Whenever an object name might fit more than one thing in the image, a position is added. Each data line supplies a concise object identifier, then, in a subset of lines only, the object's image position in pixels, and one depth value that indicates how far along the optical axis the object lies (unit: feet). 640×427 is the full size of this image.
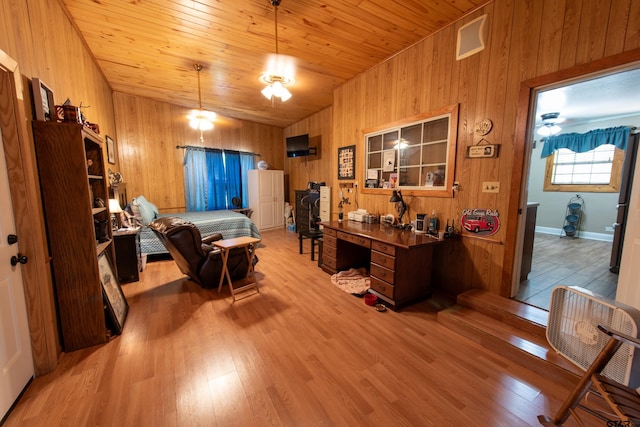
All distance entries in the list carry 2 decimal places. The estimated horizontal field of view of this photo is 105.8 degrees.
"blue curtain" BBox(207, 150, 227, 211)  19.84
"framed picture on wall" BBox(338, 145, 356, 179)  13.06
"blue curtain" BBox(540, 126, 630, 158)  15.38
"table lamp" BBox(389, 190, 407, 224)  10.15
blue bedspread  12.90
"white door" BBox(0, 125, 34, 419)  4.54
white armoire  21.11
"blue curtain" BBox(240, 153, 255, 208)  21.49
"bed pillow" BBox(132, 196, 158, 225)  13.19
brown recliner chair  8.75
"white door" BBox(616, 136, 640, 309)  5.04
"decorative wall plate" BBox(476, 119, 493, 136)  7.64
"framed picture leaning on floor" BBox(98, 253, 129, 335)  6.91
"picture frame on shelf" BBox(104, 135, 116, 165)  12.41
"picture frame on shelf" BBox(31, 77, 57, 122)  5.60
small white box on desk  11.93
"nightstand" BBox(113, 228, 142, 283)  10.37
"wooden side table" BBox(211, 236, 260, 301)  8.95
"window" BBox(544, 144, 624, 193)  16.24
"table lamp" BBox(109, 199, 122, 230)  9.70
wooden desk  8.21
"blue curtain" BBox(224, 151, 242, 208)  20.75
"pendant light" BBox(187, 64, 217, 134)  13.58
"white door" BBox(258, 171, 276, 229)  21.18
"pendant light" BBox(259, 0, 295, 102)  8.71
